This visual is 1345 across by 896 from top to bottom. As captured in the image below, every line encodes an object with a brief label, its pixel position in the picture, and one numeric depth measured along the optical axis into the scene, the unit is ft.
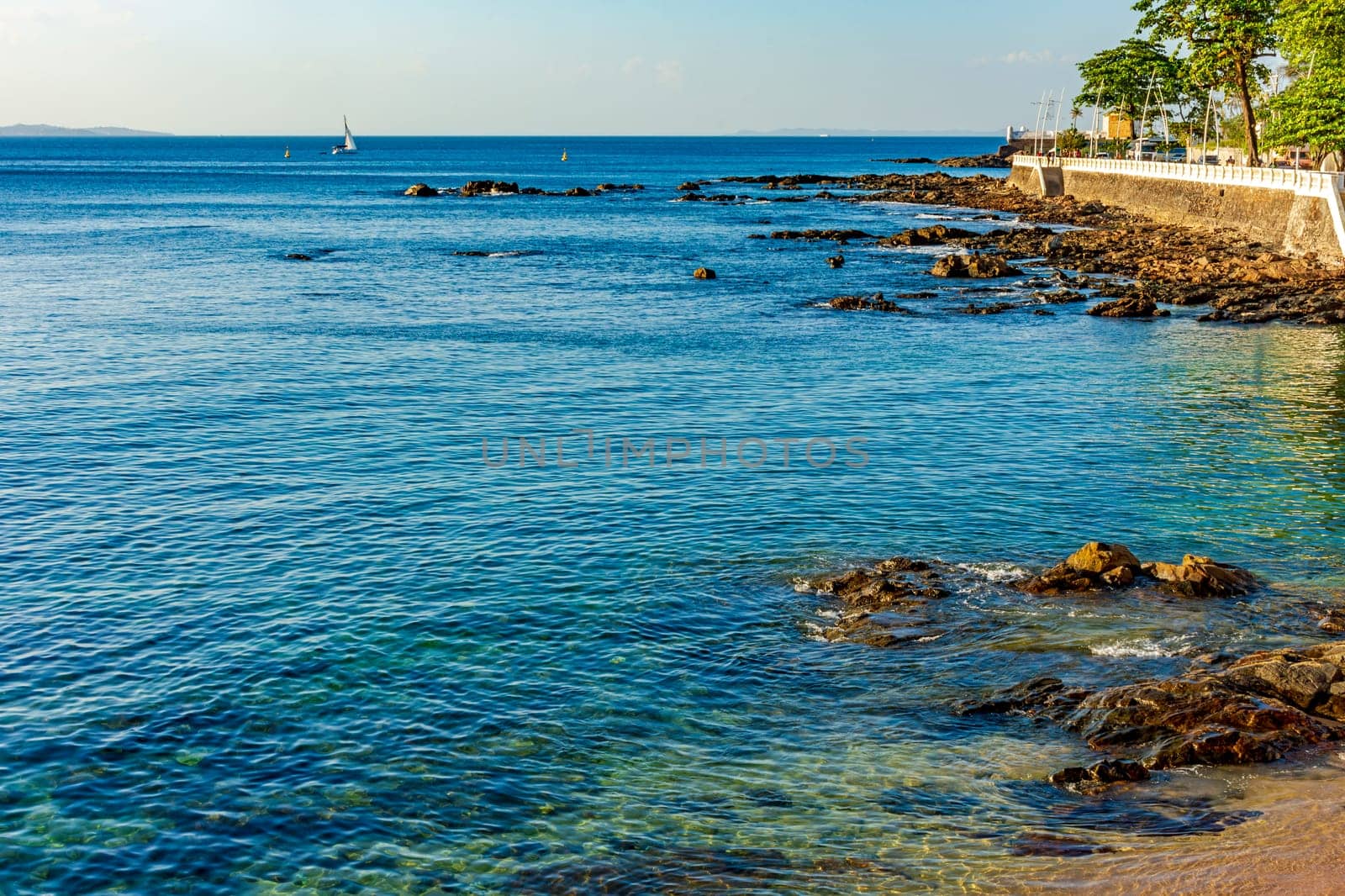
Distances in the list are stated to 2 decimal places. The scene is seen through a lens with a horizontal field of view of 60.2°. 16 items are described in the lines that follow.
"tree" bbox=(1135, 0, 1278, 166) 307.37
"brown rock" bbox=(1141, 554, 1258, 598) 82.58
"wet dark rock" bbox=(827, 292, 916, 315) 222.69
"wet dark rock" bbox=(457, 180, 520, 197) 566.23
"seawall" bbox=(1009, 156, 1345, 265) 234.99
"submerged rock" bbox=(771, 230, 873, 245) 340.39
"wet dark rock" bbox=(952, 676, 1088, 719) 66.90
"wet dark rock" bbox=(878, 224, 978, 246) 326.44
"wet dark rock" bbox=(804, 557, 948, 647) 78.38
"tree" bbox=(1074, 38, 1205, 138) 458.91
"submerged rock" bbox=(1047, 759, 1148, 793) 58.08
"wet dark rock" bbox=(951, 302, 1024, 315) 217.77
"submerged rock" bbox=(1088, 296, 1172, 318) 210.38
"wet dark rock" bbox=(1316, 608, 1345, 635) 76.18
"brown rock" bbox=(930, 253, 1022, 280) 266.16
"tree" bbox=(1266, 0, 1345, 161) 244.83
